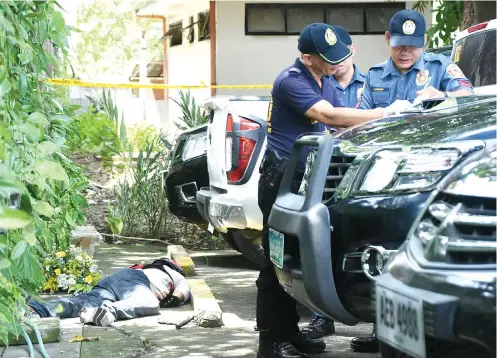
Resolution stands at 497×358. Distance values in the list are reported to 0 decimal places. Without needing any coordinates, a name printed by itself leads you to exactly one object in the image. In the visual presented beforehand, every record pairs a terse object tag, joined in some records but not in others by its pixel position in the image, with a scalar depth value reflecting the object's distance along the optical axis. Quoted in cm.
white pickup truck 1199
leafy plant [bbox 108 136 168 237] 1723
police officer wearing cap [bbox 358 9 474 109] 1029
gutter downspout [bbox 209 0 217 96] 2726
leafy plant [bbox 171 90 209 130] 1793
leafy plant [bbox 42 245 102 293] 1191
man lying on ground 1061
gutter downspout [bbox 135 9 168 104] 3722
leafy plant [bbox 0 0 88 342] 569
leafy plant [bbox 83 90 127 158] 1783
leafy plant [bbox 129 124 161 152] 2657
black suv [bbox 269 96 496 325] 695
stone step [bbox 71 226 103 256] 1518
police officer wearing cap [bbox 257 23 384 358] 915
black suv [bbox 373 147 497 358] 498
